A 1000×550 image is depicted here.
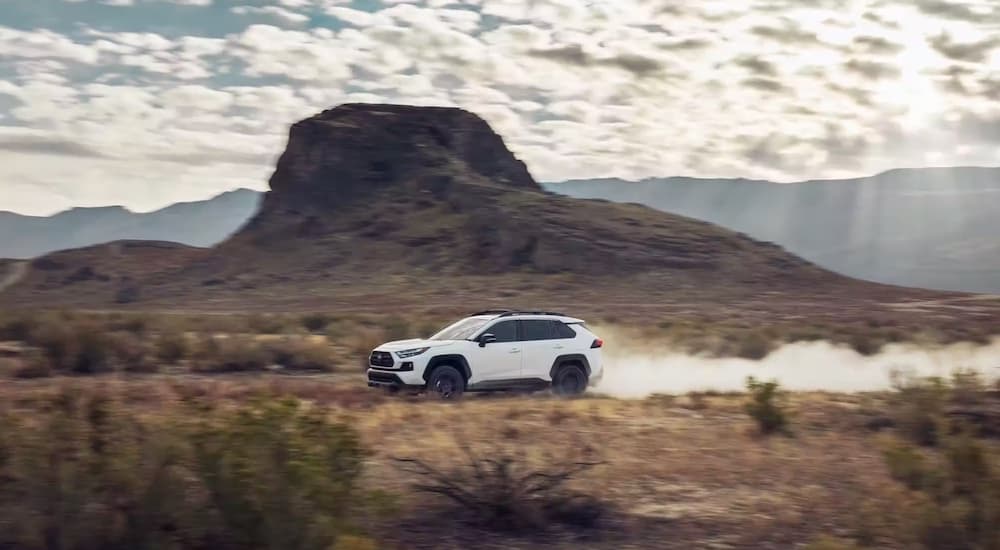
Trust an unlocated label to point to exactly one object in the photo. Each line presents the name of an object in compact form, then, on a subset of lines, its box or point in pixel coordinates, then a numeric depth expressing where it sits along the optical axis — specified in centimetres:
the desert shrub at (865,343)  3142
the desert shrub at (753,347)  2903
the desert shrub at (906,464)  847
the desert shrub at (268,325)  3884
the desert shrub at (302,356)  2444
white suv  1744
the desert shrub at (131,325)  3450
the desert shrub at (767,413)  1395
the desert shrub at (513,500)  866
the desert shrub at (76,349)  2233
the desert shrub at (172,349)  2470
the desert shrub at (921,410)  1315
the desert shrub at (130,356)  2281
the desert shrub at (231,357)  2369
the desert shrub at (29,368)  2091
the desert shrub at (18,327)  2948
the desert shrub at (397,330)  3106
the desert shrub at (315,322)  4188
